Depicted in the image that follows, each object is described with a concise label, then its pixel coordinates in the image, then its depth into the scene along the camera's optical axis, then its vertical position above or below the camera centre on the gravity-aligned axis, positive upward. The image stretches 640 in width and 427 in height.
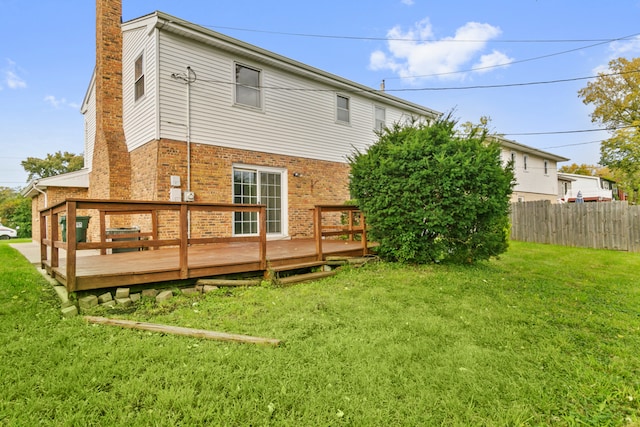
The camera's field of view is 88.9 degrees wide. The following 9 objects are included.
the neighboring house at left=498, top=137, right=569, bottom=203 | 20.62 +2.88
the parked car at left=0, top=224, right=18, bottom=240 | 21.52 -0.82
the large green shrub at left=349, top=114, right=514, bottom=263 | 6.02 +0.40
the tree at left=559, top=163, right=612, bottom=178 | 44.00 +6.01
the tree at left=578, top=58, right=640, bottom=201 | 20.30 +7.35
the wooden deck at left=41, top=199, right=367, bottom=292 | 4.04 -0.70
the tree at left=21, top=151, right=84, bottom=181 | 32.34 +5.73
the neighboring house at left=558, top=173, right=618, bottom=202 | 24.41 +2.61
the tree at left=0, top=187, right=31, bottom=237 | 23.02 +0.43
